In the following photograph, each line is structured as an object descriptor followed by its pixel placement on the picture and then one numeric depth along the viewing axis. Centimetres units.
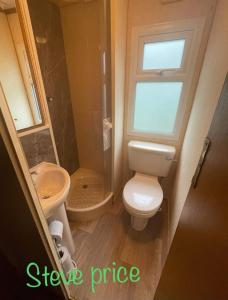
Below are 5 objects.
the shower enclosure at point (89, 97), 138
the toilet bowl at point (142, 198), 126
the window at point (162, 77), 127
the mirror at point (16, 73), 93
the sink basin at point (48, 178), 112
